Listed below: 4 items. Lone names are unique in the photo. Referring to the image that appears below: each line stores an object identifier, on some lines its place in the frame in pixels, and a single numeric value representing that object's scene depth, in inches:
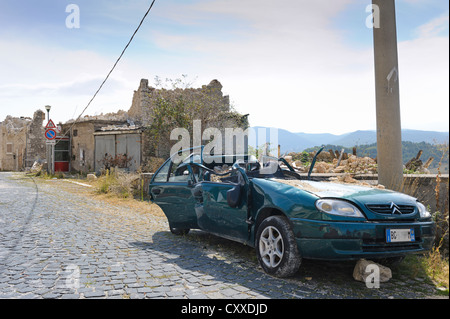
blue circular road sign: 855.7
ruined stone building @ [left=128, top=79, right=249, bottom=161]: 764.6
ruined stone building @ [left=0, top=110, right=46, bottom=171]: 1355.8
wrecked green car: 168.1
